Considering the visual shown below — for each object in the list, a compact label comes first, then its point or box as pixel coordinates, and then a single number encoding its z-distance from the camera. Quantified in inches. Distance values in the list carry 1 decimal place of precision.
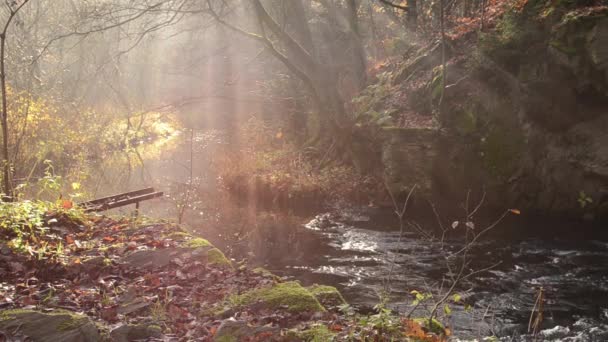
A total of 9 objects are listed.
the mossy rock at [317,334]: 148.4
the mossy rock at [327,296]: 202.7
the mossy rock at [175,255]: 207.5
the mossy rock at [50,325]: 138.7
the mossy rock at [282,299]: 178.1
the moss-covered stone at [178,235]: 237.9
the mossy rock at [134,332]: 145.9
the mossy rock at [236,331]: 150.1
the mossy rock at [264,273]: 219.1
